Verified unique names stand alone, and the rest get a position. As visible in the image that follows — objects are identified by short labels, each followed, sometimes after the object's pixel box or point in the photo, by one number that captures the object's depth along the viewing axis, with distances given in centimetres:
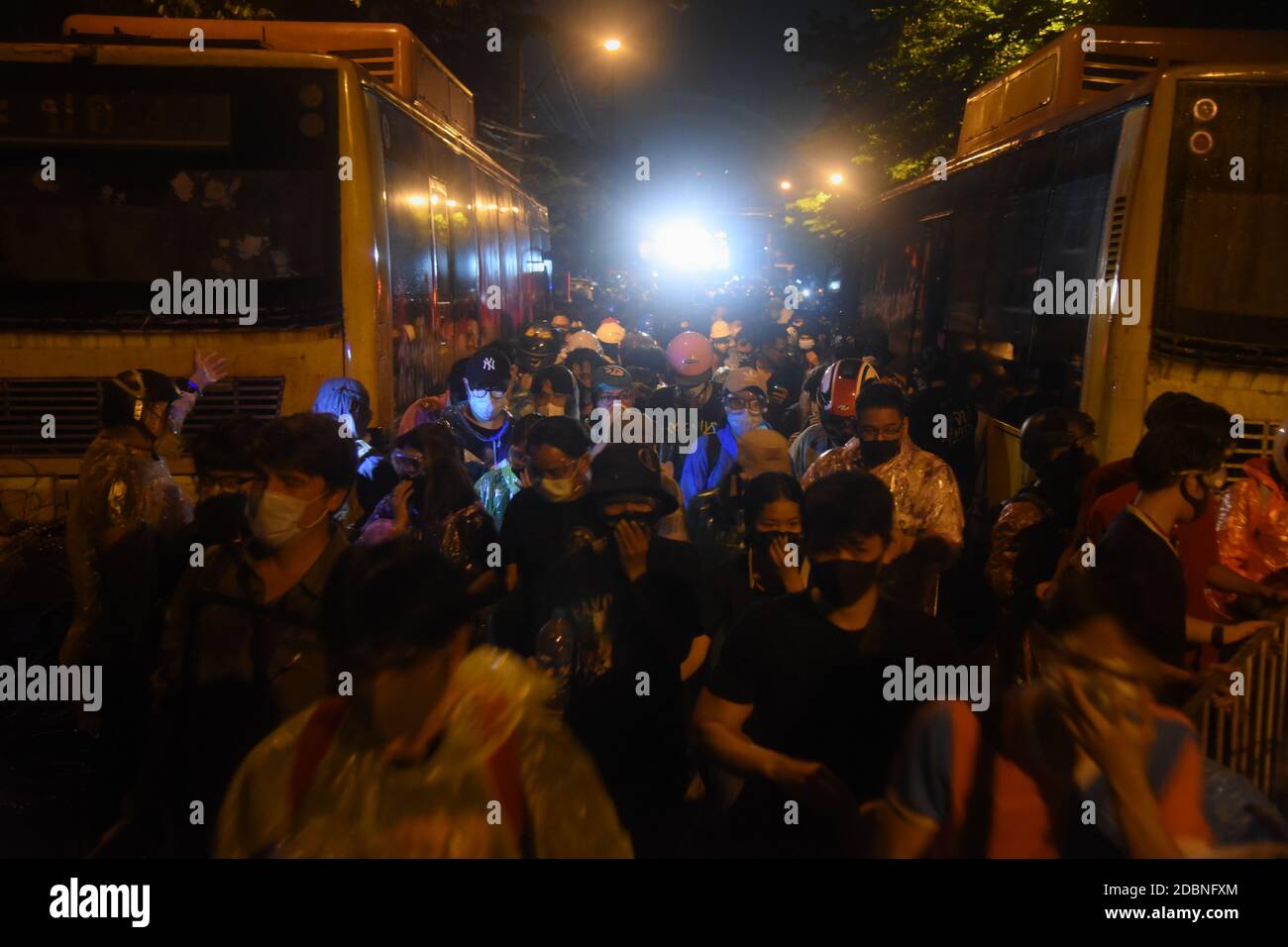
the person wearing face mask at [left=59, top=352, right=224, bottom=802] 489
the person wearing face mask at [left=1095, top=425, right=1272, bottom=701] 343
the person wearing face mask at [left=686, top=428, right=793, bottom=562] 517
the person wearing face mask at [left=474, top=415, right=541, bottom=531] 536
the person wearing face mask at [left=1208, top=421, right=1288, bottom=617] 463
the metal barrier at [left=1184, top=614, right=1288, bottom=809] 403
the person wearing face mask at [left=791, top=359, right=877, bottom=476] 605
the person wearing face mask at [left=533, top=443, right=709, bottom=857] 361
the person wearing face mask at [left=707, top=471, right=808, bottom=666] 414
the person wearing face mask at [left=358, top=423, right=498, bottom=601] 446
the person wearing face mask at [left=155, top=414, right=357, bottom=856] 307
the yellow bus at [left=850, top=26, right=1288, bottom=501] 631
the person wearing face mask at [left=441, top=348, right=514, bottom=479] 661
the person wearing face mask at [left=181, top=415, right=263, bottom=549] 407
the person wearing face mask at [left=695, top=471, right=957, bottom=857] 290
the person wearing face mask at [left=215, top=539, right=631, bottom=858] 227
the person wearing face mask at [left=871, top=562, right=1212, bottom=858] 226
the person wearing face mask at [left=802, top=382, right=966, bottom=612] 488
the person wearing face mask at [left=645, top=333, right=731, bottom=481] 723
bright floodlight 3681
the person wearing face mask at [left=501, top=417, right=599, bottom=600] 428
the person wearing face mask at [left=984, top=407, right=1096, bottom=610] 486
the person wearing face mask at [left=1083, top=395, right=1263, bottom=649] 439
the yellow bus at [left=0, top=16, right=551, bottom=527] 696
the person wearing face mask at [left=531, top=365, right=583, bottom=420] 687
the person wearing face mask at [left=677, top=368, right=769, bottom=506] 589
